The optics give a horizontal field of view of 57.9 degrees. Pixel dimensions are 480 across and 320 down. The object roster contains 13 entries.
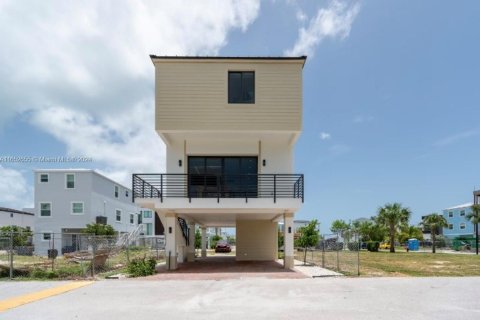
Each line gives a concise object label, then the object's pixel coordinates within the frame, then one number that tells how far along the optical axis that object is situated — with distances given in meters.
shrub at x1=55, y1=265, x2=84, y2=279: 16.86
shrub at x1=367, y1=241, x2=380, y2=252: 48.47
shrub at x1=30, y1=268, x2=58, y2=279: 16.72
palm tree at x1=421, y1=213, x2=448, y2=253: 53.38
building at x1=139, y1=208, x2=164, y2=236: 60.50
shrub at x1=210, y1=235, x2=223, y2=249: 57.23
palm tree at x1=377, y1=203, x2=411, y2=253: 47.53
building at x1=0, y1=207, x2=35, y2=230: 54.59
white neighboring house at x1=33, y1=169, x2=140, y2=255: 40.38
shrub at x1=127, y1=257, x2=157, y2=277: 17.36
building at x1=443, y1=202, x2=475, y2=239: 70.00
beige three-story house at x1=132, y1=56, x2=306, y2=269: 19.67
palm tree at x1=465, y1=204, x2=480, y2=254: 52.22
